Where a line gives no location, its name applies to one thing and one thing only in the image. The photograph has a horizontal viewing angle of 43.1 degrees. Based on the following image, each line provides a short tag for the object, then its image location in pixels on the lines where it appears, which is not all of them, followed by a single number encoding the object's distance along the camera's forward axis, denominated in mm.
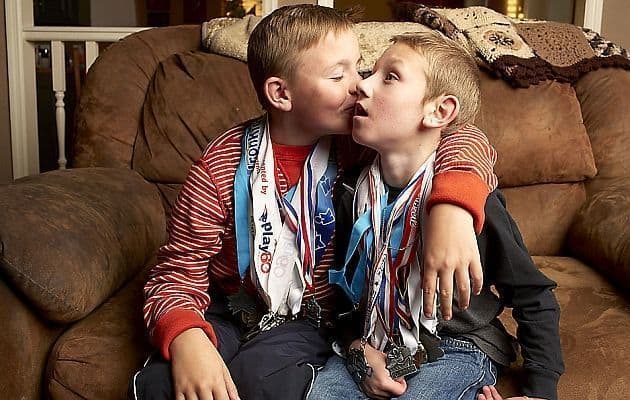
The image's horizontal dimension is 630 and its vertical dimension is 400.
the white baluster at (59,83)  2926
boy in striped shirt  1288
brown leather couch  1392
